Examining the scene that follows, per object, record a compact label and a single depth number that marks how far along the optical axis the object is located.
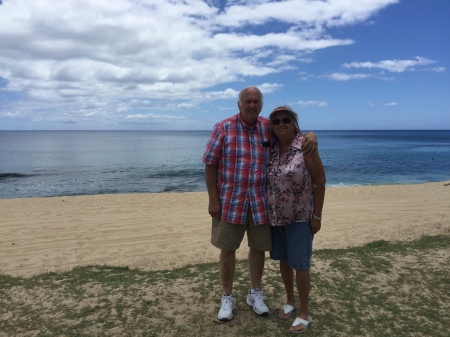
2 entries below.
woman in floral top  2.95
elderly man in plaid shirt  3.10
